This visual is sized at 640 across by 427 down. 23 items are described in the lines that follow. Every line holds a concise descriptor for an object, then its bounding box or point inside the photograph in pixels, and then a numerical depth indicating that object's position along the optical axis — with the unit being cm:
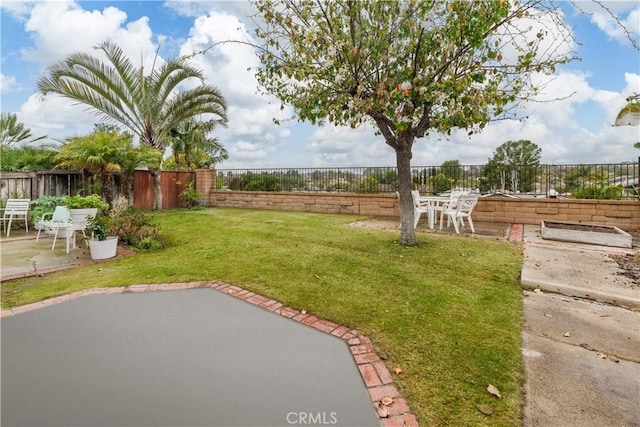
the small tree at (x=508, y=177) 888
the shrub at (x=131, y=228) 589
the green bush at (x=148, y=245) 568
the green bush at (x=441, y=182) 991
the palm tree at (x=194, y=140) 1409
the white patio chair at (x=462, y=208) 695
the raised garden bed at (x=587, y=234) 580
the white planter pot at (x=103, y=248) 491
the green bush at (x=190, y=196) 1295
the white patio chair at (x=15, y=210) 702
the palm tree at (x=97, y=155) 903
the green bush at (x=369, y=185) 1054
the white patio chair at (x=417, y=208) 751
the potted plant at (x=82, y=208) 563
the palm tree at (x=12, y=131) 1082
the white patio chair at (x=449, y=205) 726
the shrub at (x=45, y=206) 650
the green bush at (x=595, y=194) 783
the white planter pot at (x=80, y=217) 561
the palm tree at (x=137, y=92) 971
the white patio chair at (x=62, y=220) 544
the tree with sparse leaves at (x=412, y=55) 420
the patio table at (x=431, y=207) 760
